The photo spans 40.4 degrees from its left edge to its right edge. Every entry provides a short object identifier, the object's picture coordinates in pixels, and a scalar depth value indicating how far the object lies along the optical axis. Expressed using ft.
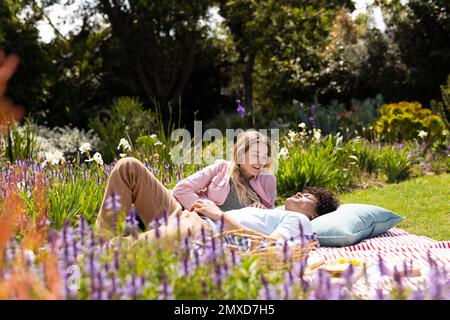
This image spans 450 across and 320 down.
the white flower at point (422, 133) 30.60
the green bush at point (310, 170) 23.45
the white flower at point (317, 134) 24.74
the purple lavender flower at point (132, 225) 7.22
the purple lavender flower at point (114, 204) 7.35
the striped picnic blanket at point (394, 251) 10.35
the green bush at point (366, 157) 28.07
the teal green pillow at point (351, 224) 14.57
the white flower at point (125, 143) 19.02
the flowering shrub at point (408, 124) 33.32
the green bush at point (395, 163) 27.27
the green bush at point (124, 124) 32.83
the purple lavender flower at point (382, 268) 7.11
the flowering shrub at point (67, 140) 35.99
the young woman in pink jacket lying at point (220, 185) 13.12
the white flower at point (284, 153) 22.85
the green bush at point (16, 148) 24.68
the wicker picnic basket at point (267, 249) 7.41
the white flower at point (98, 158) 17.53
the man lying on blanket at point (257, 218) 12.15
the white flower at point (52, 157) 17.62
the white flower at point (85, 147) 18.45
